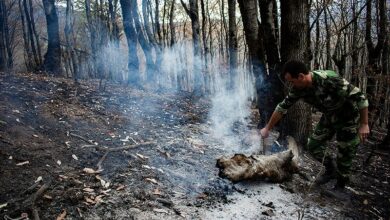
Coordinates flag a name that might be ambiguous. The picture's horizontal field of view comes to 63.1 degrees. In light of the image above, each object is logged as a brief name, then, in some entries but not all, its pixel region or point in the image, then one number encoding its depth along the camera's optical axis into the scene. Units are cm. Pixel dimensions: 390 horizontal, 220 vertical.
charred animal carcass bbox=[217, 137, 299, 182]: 414
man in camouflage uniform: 390
